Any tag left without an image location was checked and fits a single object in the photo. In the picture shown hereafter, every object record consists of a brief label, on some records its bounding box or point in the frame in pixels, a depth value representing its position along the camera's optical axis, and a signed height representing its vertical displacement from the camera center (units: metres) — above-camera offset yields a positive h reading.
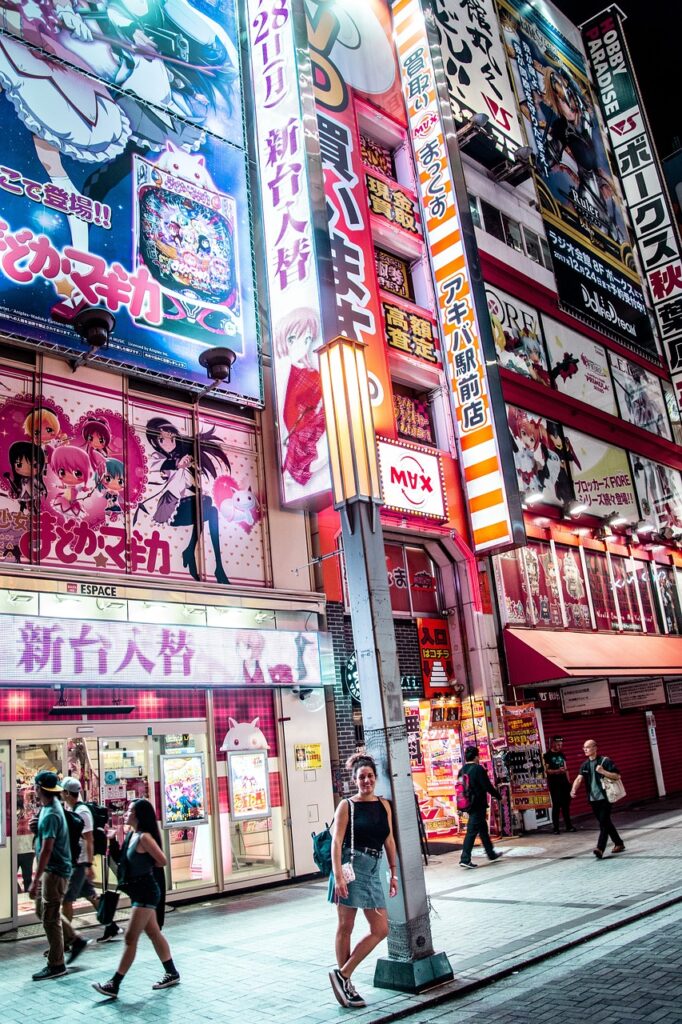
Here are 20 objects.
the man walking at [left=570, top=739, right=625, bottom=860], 11.70 -1.34
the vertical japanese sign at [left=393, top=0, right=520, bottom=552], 15.68 +8.21
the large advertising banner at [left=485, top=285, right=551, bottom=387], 19.47 +8.83
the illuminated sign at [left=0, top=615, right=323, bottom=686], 9.97 +1.19
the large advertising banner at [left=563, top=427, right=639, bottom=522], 20.77 +5.60
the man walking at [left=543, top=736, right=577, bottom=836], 15.40 -1.57
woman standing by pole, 6.02 -1.10
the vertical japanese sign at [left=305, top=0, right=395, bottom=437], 14.85 +10.93
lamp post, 6.38 +0.71
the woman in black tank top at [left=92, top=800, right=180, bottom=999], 6.70 -1.16
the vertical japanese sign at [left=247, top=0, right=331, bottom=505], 13.22 +7.42
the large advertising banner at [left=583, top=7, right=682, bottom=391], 24.27 +15.54
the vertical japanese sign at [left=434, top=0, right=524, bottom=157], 21.69 +17.39
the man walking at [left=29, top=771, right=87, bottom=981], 7.46 -1.08
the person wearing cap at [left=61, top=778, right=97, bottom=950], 8.45 -1.11
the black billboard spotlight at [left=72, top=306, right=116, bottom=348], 11.09 +5.67
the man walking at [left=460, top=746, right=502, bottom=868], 12.04 -1.44
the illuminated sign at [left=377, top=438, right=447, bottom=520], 14.24 +4.14
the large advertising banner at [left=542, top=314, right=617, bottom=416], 21.39 +8.81
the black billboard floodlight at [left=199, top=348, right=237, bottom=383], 12.58 +5.69
